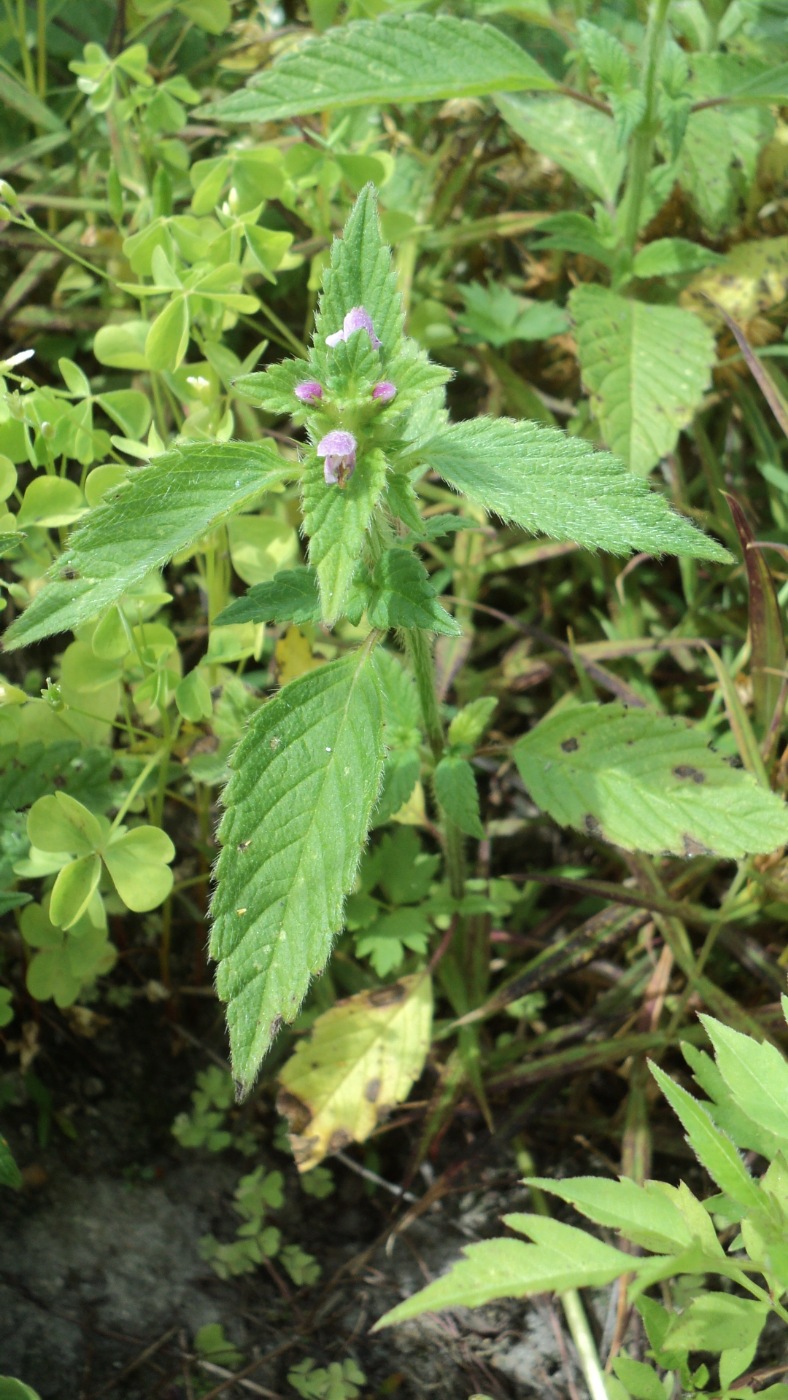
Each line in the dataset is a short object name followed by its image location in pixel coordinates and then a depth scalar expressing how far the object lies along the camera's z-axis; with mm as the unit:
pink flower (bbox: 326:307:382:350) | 269
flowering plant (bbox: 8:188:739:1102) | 266
